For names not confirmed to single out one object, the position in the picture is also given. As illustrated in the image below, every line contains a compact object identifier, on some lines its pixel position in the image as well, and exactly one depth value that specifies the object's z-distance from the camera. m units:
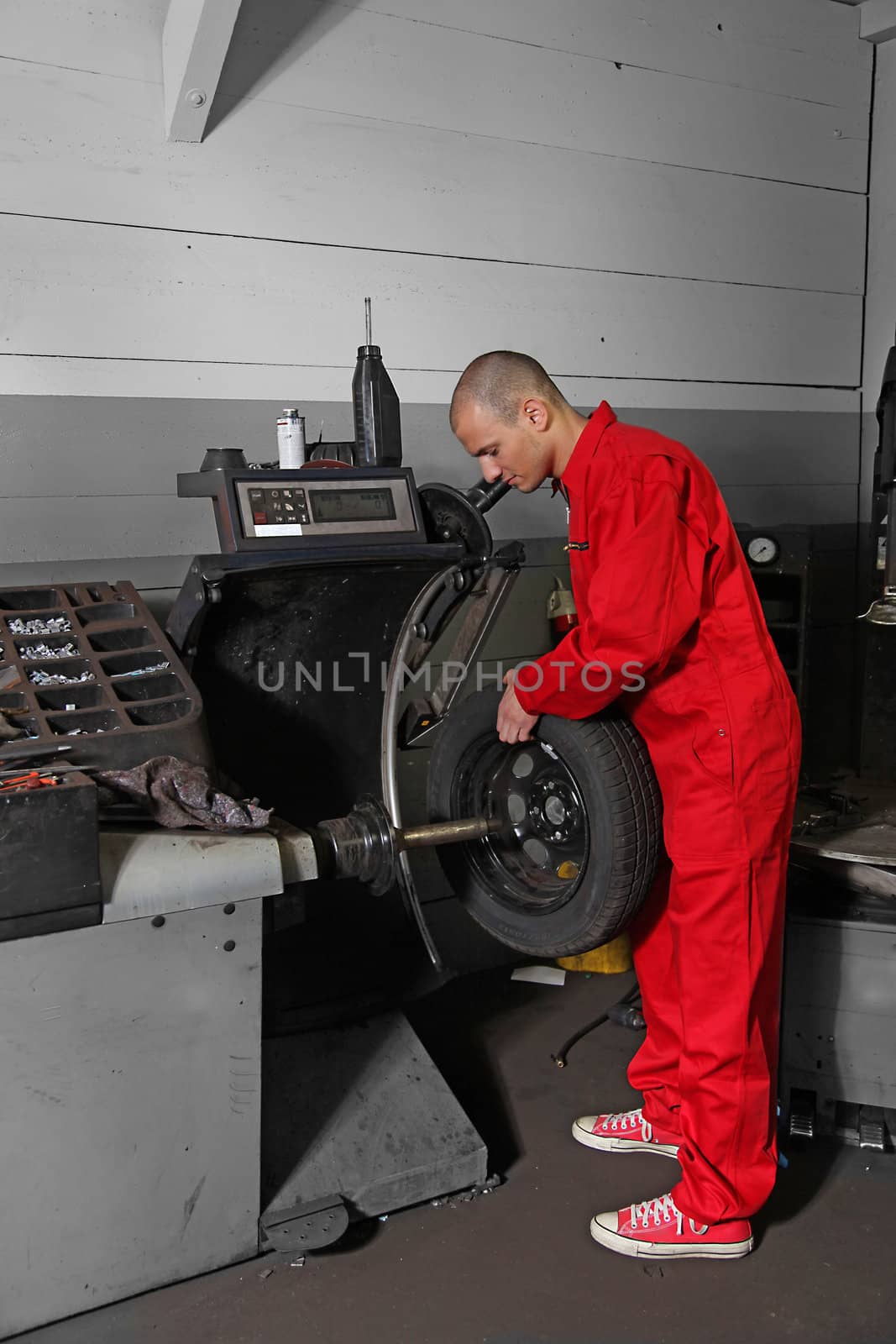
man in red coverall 1.77
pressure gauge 2.84
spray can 2.16
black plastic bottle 2.22
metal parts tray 1.74
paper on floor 2.93
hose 2.54
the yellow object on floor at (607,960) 2.92
